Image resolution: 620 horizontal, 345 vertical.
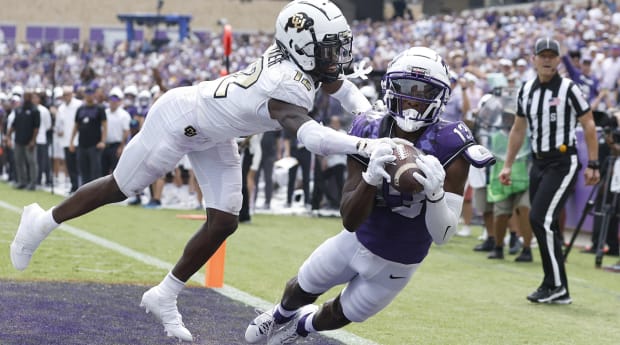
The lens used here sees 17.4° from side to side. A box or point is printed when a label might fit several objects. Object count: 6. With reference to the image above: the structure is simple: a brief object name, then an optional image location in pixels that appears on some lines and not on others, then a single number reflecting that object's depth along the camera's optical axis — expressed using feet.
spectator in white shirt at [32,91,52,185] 112.06
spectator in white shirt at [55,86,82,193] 103.71
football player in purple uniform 25.99
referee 45.50
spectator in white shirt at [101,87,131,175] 97.76
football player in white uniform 30.66
